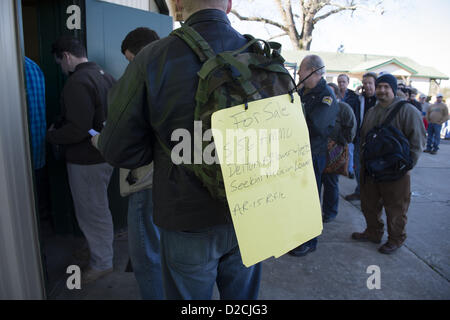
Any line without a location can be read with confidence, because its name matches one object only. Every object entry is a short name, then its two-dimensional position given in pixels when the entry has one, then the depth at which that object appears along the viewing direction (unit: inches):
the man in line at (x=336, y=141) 157.8
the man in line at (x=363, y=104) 177.7
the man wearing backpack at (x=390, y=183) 117.3
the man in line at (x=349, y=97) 189.9
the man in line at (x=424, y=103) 475.8
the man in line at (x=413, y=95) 304.4
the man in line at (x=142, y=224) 70.5
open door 116.5
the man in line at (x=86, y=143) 90.4
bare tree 673.0
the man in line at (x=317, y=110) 114.8
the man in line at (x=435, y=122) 405.4
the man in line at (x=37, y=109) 89.7
